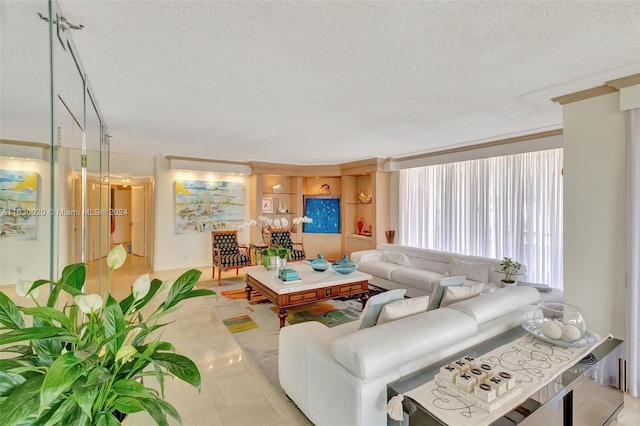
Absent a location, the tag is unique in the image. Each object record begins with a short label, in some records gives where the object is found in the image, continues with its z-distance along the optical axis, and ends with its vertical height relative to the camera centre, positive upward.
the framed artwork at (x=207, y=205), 6.61 +0.18
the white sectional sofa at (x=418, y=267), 4.37 -0.90
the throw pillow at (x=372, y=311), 2.12 -0.70
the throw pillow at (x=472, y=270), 4.35 -0.84
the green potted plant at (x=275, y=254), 4.40 -0.61
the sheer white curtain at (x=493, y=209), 4.25 +0.08
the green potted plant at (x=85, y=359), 0.68 -0.38
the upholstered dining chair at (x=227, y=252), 5.65 -0.81
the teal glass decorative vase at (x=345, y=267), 4.16 -0.76
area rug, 3.00 -1.39
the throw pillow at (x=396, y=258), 5.36 -0.83
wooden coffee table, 3.53 -0.94
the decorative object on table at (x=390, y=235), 6.75 -0.50
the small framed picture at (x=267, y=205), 7.73 +0.20
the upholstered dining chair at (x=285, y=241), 6.37 -0.63
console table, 1.40 -0.96
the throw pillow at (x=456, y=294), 2.44 -0.67
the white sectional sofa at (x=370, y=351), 1.62 -0.87
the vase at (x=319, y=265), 4.38 -0.77
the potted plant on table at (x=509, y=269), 3.95 -0.75
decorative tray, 1.91 -0.83
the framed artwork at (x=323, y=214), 7.88 -0.03
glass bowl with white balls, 1.93 -0.77
